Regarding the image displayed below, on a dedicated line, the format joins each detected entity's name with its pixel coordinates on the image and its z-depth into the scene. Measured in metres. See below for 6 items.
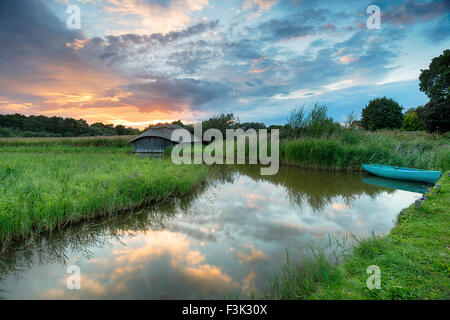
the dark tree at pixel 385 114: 36.50
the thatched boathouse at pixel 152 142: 23.53
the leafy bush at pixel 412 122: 32.81
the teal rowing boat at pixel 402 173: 8.43
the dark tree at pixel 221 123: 33.34
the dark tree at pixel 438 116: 21.91
